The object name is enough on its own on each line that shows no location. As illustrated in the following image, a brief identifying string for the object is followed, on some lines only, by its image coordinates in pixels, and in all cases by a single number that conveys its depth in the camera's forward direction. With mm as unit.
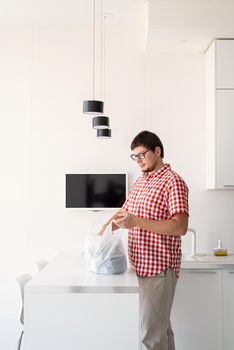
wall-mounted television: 4250
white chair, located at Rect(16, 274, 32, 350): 2982
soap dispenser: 4129
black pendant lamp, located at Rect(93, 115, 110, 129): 3596
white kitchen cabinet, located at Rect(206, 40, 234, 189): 3934
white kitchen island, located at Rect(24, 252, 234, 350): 2215
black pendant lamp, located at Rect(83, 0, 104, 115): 3227
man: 2609
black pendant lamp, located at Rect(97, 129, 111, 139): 3889
